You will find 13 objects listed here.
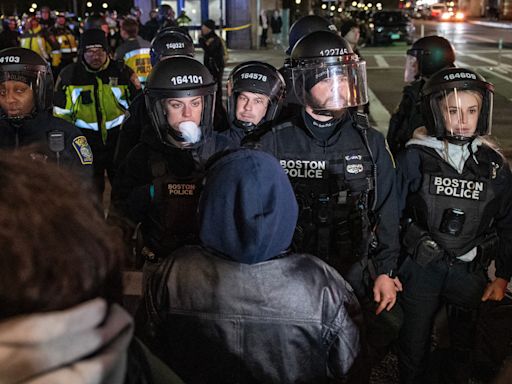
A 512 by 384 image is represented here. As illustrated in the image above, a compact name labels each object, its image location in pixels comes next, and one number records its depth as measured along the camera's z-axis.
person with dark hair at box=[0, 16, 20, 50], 12.92
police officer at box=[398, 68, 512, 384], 3.10
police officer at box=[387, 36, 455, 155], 5.05
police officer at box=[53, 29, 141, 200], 5.55
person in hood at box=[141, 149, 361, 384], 1.93
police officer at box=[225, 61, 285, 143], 4.05
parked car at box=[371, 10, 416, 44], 29.69
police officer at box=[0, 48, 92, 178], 3.56
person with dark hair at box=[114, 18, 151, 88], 8.05
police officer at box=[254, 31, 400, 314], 3.22
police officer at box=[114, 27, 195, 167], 4.64
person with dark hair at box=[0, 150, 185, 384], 0.96
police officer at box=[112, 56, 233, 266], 3.22
